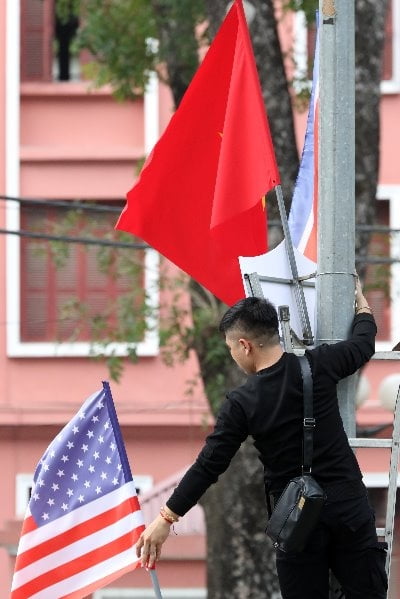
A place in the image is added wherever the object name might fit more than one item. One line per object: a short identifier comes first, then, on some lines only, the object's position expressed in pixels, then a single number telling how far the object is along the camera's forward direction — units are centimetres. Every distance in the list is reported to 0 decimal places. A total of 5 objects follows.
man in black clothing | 1115
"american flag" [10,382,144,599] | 1325
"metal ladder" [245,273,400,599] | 1177
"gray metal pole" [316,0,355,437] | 1204
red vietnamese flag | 1355
